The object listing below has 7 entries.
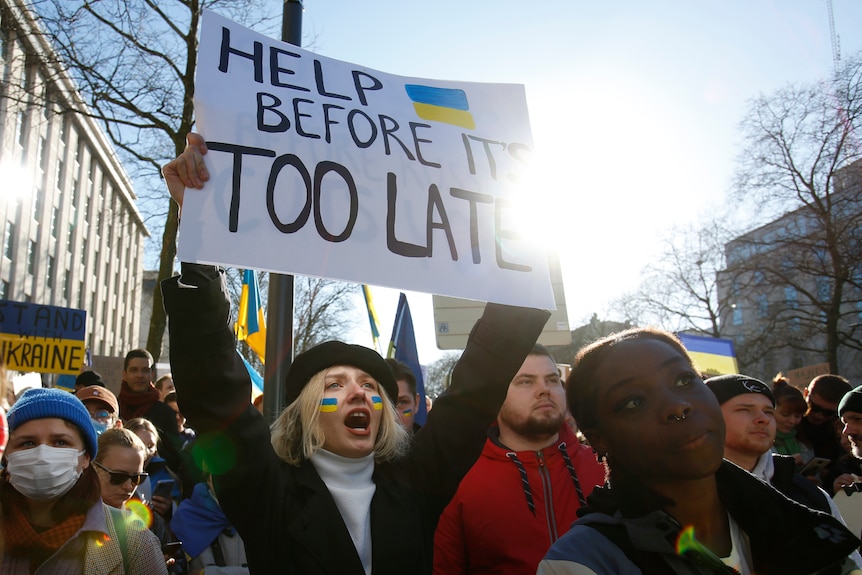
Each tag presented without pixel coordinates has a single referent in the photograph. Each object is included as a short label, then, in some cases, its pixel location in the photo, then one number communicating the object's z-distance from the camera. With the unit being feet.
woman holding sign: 6.46
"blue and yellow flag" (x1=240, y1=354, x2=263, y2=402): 17.90
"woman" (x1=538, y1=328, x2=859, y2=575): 5.32
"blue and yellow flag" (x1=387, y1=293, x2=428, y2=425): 21.77
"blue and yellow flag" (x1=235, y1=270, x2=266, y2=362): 20.58
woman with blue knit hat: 7.82
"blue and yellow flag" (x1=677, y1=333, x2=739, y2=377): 24.88
